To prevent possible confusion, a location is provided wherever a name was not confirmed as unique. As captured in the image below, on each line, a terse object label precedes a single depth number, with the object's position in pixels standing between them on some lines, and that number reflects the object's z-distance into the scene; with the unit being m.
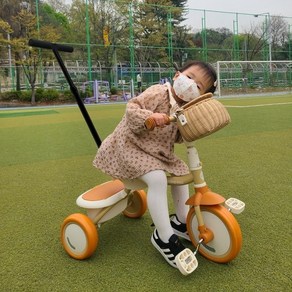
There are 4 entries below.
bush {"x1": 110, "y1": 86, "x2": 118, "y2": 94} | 23.15
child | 1.79
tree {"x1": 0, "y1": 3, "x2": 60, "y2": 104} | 20.36
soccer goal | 23.64
